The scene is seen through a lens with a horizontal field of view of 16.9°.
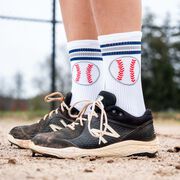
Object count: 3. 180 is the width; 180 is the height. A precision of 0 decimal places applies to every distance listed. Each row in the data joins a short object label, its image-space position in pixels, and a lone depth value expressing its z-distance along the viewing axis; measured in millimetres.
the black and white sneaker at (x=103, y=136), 1295
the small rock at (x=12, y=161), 1206
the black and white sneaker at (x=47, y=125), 1443
